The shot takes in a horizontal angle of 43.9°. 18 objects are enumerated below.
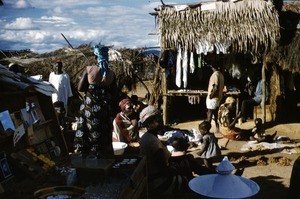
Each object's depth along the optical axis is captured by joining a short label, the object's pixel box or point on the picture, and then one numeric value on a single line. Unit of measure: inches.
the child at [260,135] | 338.2
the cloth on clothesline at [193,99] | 437.7
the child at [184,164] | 195.3
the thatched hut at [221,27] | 390.3
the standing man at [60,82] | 385.4
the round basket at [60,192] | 116.2
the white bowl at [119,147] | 235.9
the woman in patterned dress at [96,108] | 208.2
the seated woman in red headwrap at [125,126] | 271.9
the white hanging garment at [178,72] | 431.5
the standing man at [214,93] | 367.2
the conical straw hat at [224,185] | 128.9
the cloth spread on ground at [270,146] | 316.2
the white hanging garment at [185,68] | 424.8
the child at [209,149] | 244.5
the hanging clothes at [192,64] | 427.8
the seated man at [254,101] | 427.2
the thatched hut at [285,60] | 386.3
